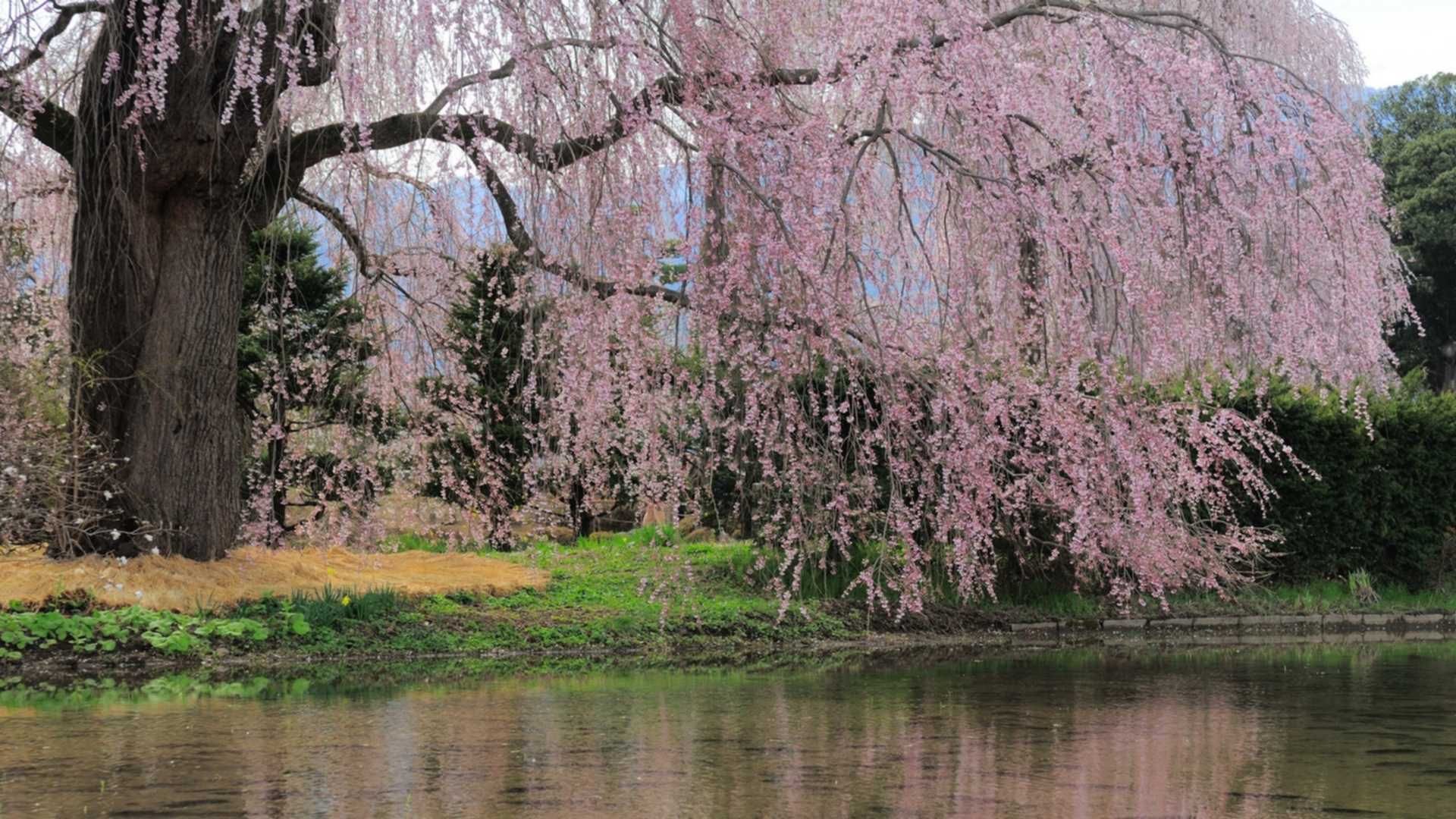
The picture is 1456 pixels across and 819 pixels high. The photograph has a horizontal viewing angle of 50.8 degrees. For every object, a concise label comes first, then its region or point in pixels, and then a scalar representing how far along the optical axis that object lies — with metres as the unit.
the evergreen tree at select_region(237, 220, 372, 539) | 11.09
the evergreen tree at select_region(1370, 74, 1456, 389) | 33.53
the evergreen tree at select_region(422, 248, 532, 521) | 15.49
